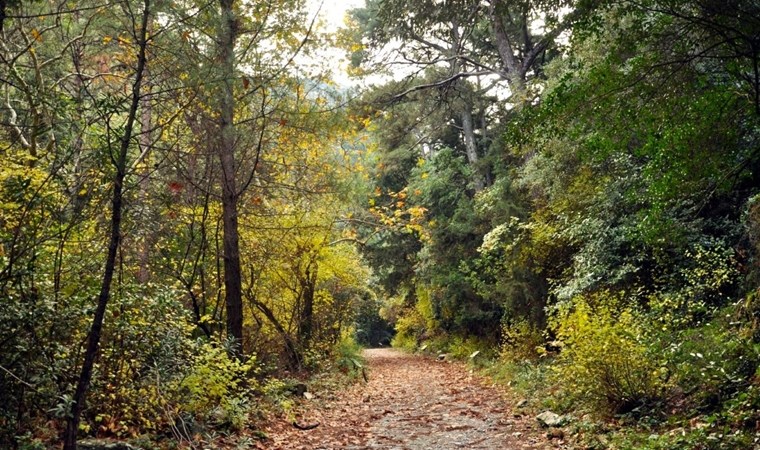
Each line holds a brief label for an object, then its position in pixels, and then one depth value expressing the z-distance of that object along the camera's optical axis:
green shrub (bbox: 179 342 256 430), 6.19
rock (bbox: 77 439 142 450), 4.75
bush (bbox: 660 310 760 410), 5.29
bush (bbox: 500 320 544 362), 12.16
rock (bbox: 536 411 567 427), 6.59
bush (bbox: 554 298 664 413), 6.05
